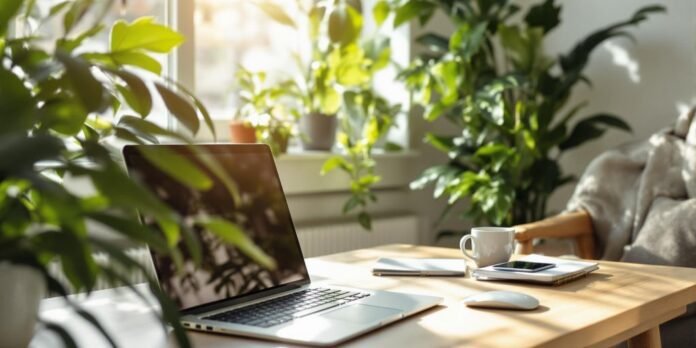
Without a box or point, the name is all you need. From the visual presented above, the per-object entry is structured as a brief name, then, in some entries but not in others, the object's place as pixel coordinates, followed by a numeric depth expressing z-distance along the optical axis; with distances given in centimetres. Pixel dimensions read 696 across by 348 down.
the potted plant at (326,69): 341
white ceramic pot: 107
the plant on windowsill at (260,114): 328
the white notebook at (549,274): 168
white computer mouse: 143
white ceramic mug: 185
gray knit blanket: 272
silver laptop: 130
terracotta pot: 326
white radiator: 337
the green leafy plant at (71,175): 72
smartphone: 174
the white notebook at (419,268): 181
